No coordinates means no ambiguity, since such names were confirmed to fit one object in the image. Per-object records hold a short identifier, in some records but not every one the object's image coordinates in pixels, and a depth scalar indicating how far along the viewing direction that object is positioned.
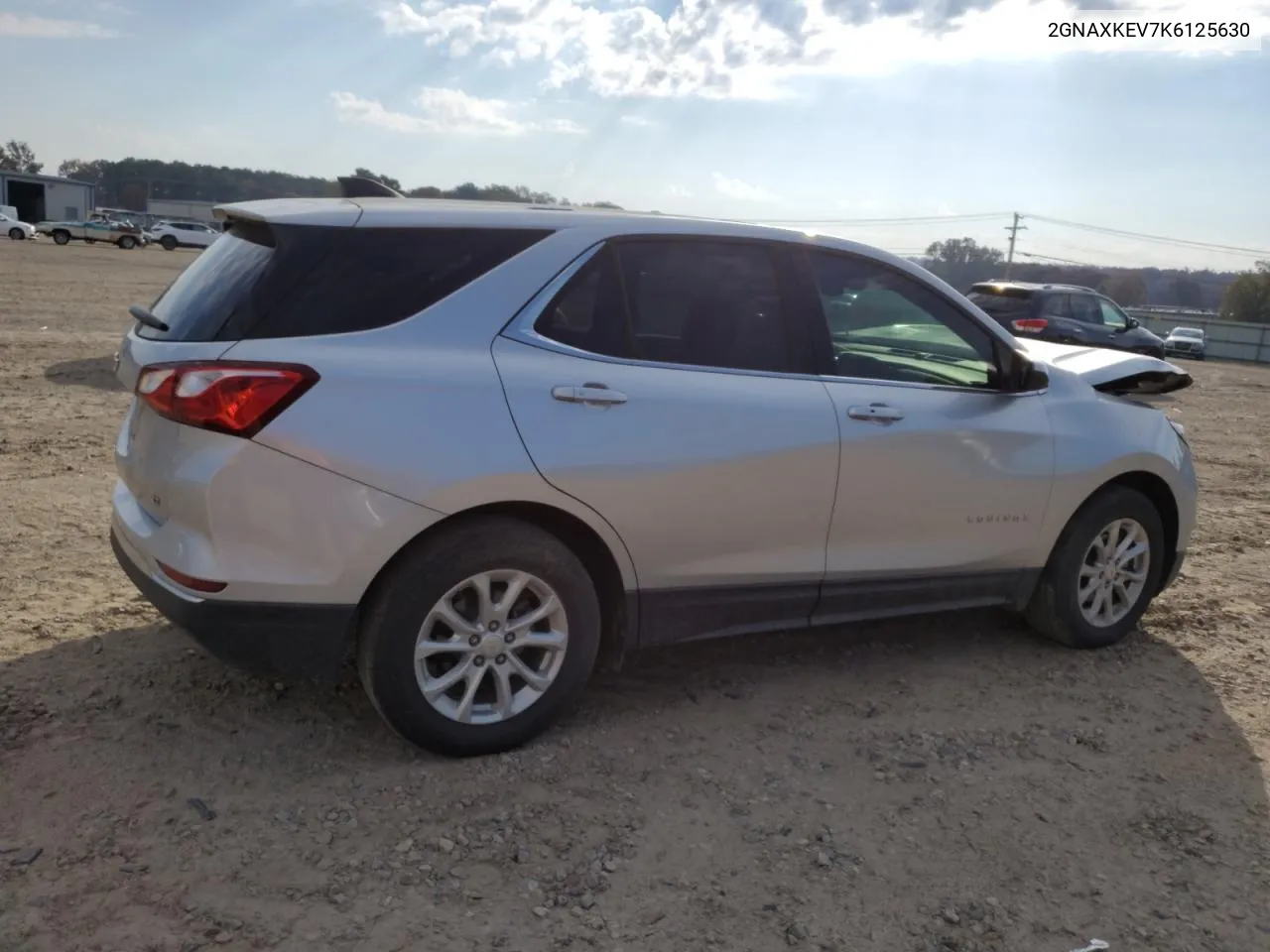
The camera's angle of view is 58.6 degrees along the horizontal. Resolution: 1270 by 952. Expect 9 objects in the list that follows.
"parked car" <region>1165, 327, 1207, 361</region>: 40.69
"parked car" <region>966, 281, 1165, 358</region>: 18.69
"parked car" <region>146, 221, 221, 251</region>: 56.72
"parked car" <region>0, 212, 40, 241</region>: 51.44
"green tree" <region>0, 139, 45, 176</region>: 124.38
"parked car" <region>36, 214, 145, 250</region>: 53.38
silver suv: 3.36
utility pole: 81.12
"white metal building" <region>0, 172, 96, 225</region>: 74.38
